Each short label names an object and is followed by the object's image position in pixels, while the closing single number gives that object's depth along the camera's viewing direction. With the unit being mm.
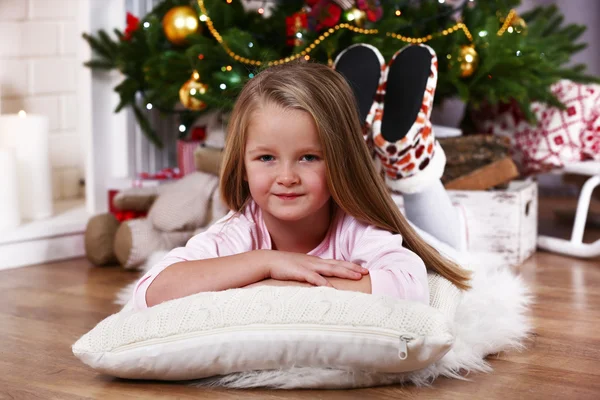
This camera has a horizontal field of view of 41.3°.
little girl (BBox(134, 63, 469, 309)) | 1239
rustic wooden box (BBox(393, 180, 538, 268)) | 2133
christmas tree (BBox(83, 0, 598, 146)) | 2115
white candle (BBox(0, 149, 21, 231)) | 2072
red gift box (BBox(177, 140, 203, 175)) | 2474
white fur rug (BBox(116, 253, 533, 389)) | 1111
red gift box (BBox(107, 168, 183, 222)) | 2362
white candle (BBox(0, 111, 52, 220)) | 2203
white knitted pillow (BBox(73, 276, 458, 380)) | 1062
